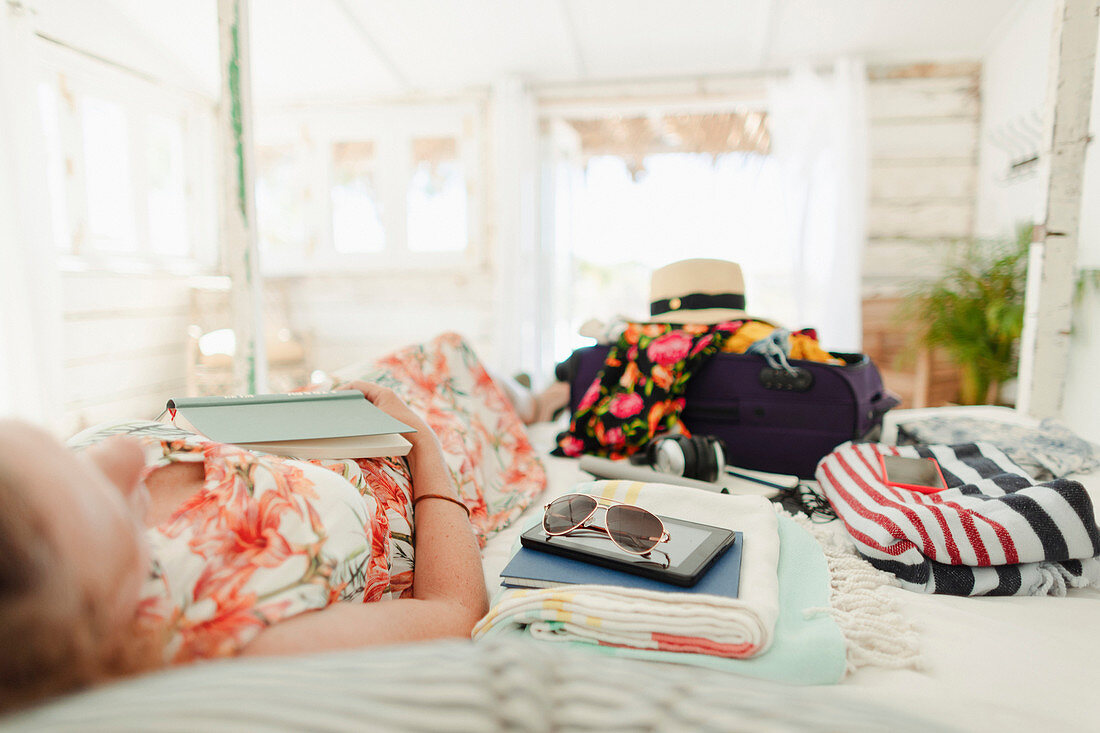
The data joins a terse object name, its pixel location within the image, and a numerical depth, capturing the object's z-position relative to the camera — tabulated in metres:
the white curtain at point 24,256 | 2.36
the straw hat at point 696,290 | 2.07
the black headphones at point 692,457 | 1.25
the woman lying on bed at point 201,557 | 0.37
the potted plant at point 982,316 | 2.56
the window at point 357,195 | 4.23
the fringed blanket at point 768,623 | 0.61
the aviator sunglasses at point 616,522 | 0.76
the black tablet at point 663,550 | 0.70
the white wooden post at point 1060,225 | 1.72
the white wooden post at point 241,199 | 2.07
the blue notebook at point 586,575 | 0.69
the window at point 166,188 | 3.45
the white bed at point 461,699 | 0.32
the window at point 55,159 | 2.78
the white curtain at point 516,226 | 3.93
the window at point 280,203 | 4.28
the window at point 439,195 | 4.18
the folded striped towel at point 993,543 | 0.82
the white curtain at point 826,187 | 3.48
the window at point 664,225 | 4.39
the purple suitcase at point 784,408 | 1.44
